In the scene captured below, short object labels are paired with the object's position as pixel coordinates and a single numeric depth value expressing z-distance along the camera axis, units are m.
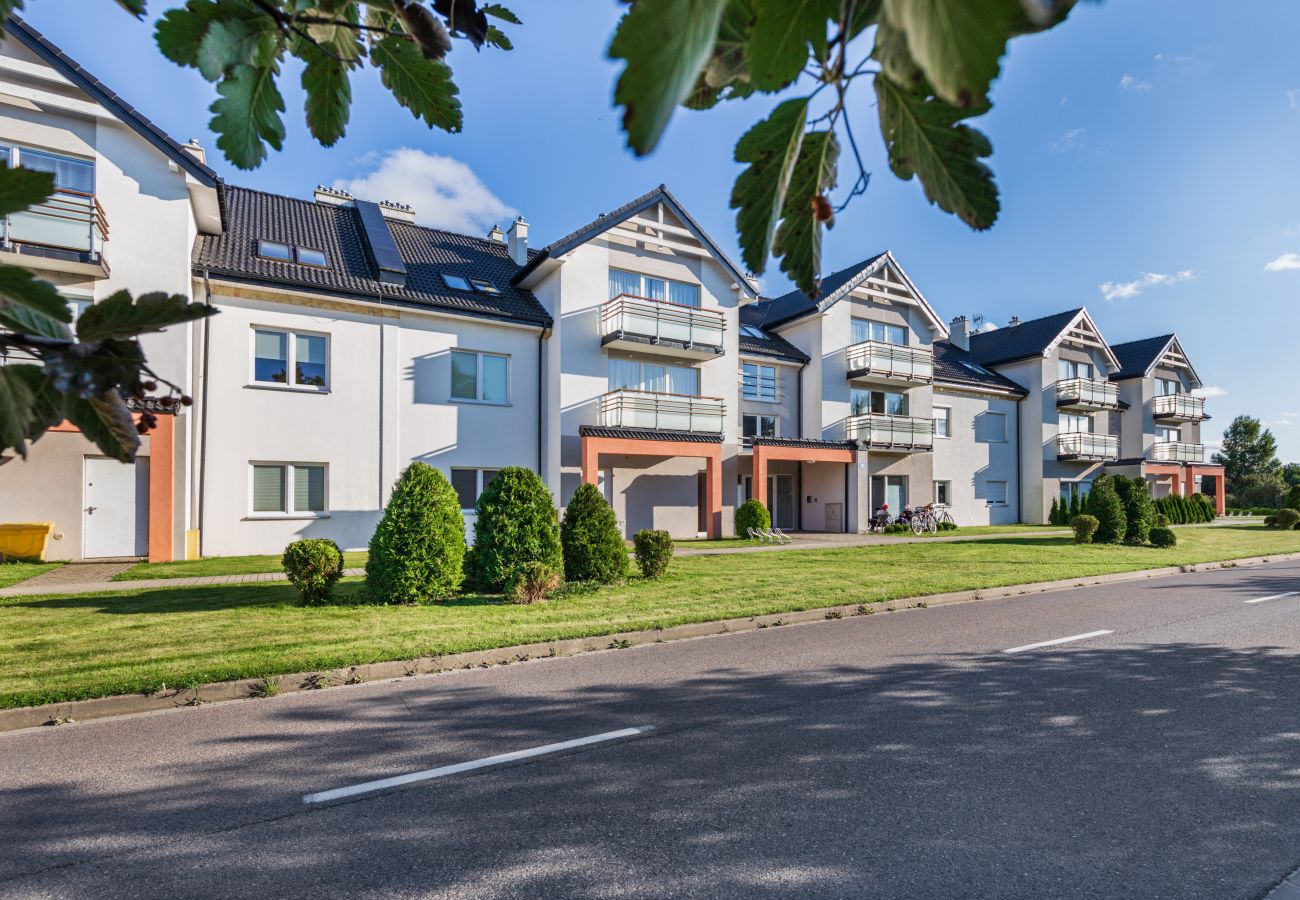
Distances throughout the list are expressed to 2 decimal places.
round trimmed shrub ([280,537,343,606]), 8.92
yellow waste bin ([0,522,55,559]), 13.03
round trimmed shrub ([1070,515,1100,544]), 19.55
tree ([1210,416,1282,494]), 46.09
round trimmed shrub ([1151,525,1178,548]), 18.98
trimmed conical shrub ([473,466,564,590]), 10.16
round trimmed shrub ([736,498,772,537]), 20.44
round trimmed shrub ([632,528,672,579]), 11.79
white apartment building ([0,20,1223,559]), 13.67
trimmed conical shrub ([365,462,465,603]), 9.32
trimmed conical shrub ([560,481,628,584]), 11.27
